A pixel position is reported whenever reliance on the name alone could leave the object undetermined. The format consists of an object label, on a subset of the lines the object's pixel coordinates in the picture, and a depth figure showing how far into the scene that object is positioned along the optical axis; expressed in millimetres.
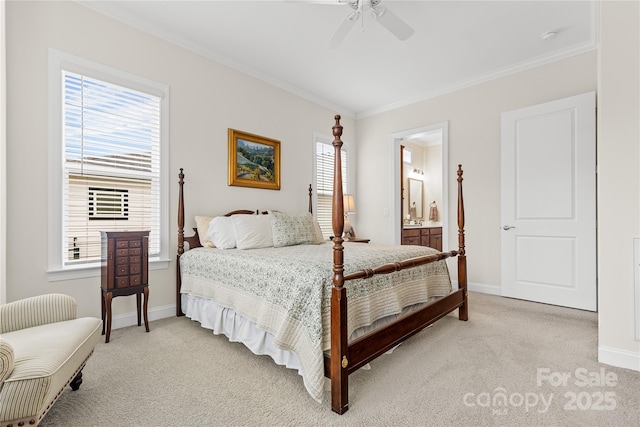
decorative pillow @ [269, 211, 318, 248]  3256
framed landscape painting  3738
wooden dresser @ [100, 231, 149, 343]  2557
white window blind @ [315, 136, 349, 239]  4879
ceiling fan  2412
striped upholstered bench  1208
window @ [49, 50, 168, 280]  2578
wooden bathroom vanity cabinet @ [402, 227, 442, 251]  5418
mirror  6539
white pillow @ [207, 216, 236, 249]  3104
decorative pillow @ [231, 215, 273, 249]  3049
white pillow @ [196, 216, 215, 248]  3250
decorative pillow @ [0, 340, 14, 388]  1182
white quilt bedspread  1773
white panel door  3326
